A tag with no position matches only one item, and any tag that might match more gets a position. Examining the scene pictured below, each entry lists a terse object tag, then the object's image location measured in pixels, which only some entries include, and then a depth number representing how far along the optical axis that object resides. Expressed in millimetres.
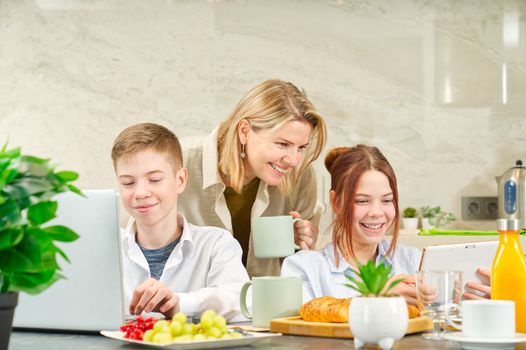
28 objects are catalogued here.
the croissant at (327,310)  1988
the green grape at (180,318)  1855
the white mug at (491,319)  1775
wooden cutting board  1951
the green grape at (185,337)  1826
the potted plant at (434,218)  3982
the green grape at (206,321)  1845
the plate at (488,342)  1754
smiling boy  2408
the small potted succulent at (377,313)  1790
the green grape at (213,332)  1840
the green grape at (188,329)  1850
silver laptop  1946
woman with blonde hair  2766
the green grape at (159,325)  1850
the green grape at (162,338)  1819
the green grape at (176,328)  1841
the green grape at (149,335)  1849
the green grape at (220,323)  1850
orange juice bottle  1916
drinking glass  1903
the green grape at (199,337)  1836
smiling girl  2512
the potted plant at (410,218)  3959
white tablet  2112
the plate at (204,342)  1812
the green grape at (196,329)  1863
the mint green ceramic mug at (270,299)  2073
